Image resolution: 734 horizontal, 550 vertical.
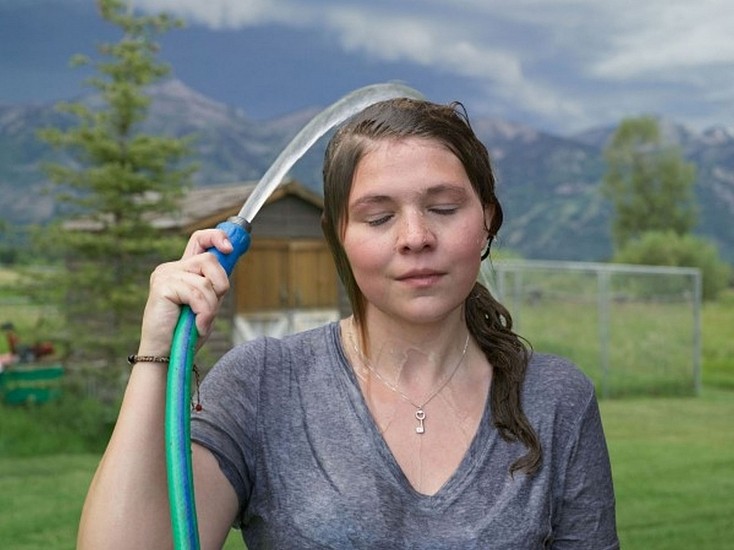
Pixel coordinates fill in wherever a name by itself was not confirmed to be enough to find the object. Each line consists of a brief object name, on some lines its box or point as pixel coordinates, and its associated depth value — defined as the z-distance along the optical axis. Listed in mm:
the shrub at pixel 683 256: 29047
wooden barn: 13352
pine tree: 10164
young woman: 1291
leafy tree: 42312
